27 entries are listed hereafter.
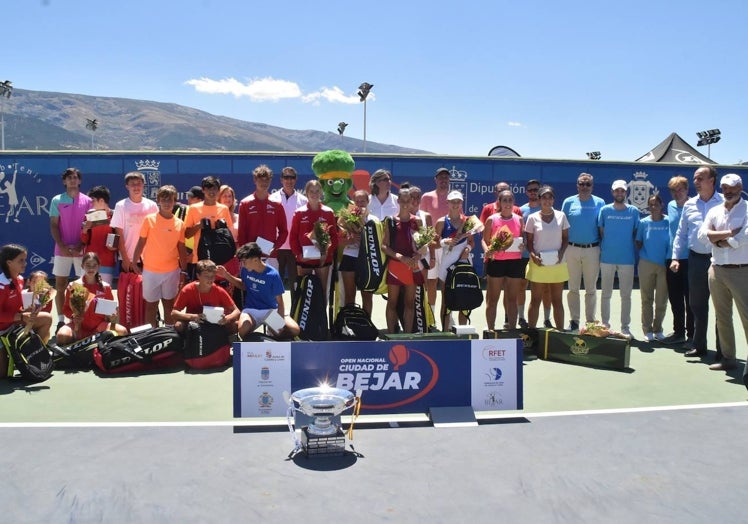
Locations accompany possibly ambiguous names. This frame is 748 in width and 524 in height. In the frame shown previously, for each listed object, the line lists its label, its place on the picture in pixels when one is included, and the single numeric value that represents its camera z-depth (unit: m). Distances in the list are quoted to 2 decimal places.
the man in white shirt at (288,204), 7.64
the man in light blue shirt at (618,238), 7.94
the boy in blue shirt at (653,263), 7.91
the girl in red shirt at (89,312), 6.57
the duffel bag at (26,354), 5.75
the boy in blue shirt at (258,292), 6.58
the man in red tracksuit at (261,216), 7.29
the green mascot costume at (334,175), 7.84
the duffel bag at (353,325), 6.70
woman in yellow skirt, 7.73
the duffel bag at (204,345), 6.33
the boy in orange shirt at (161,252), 7.19
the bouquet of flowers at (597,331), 6.73
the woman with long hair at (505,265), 7.60
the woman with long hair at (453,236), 7.54
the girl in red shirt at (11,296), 5.90
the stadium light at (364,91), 60.53
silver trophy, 4.07
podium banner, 4.69
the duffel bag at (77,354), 6.35
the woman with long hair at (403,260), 6.99
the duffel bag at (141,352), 6.19
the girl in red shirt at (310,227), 7.04
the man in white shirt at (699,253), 6.74
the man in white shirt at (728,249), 5.99
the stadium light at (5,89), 54.06
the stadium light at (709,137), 42.75
